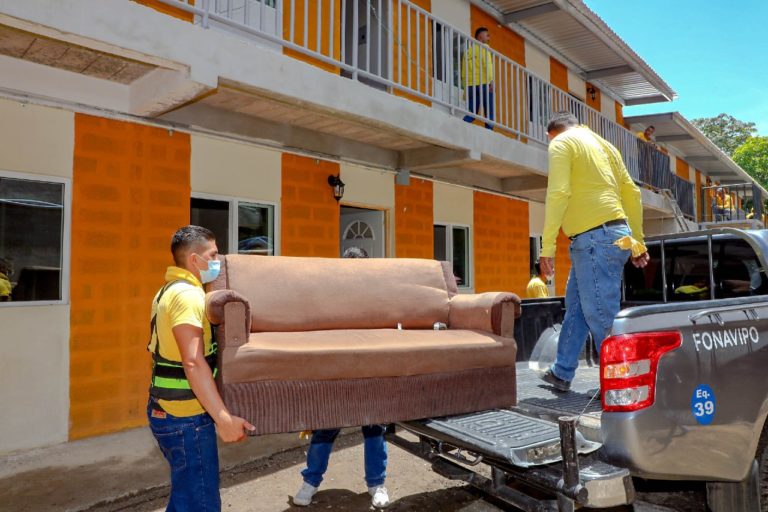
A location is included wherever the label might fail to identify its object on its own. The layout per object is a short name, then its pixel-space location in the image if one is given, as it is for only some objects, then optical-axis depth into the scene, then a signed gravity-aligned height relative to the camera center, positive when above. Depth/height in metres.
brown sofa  2.44 -0.33
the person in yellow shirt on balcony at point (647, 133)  15.02 +4.02
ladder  13.66 +1.73
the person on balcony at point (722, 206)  19.17 +2.52
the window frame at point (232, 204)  5.73 +0.82
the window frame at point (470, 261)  9.24 +0.27
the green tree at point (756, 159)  33.44 +7.33
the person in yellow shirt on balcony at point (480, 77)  7.29 +2.80
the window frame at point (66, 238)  4.71 +0.35
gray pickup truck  2.00 -0.63
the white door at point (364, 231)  7.84 +0.68
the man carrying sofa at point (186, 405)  2.05 -0.50
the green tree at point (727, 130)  42.53 +11.72
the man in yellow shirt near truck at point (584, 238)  3.04 +0.22
